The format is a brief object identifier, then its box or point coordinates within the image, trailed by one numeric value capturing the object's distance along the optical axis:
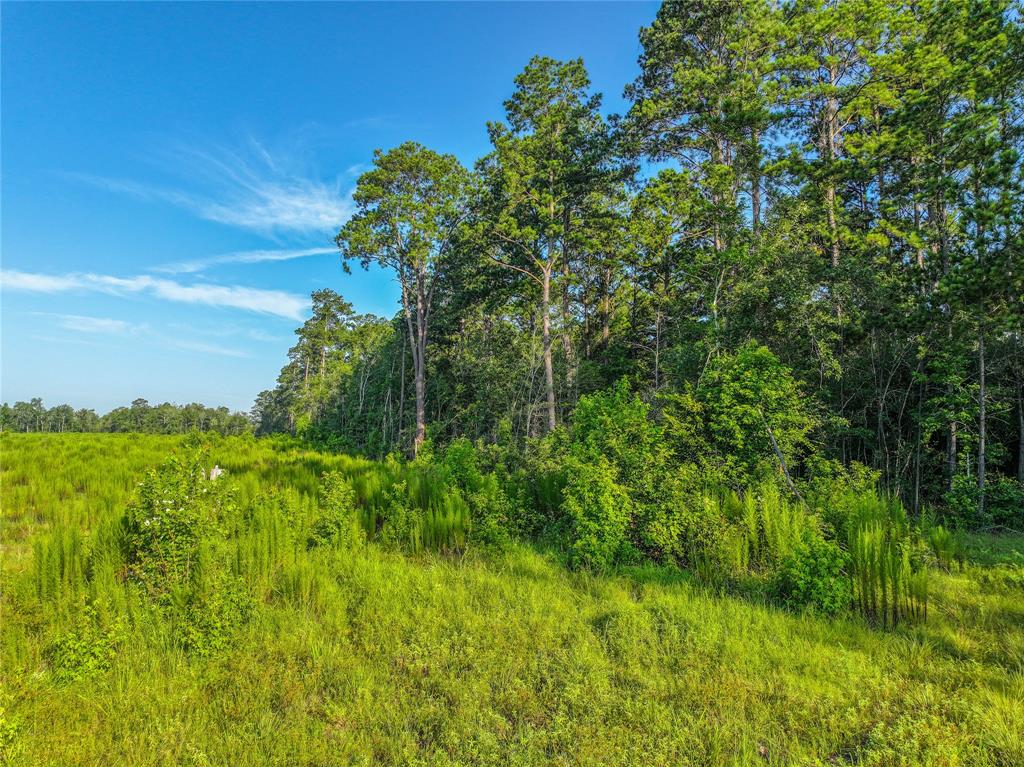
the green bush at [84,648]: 2.98
